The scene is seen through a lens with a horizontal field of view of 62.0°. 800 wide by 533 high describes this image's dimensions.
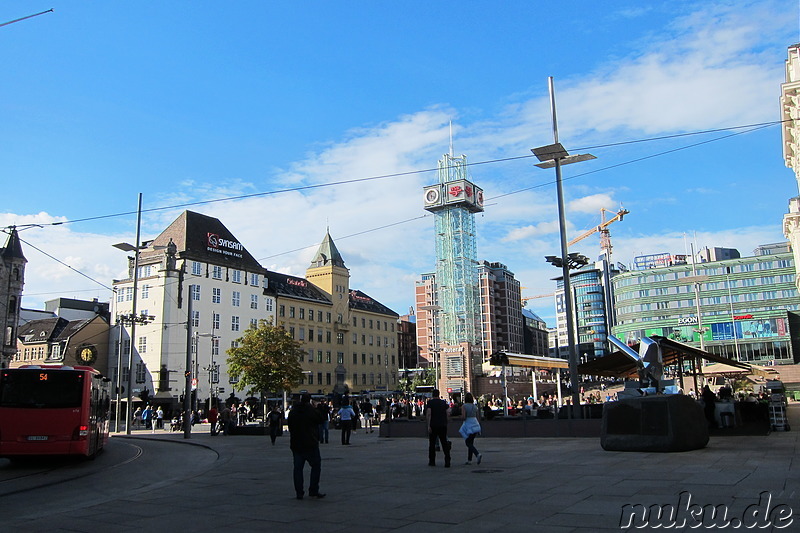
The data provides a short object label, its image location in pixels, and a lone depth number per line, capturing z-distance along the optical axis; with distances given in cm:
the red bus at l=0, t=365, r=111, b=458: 1648
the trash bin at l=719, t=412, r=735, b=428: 2191
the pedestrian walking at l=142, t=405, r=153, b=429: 4894
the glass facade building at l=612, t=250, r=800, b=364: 11019
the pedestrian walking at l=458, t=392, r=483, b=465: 1430
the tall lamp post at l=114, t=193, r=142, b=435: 3366
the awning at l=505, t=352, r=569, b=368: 3431
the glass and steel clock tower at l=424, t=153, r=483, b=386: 14675
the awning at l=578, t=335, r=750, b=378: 2333
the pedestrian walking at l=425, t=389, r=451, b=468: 1445
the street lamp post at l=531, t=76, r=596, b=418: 2290
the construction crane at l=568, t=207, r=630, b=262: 18586
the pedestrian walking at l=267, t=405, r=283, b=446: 2650
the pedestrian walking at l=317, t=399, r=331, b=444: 2564
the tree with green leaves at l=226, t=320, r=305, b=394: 6022
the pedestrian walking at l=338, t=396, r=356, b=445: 2450
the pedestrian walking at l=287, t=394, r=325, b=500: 1009
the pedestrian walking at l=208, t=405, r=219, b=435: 3381
